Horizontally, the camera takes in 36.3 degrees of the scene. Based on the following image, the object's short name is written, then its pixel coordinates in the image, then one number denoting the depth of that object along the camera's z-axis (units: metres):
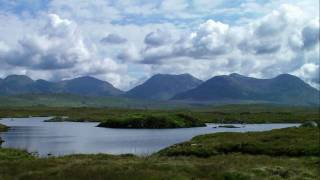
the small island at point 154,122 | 173.25
